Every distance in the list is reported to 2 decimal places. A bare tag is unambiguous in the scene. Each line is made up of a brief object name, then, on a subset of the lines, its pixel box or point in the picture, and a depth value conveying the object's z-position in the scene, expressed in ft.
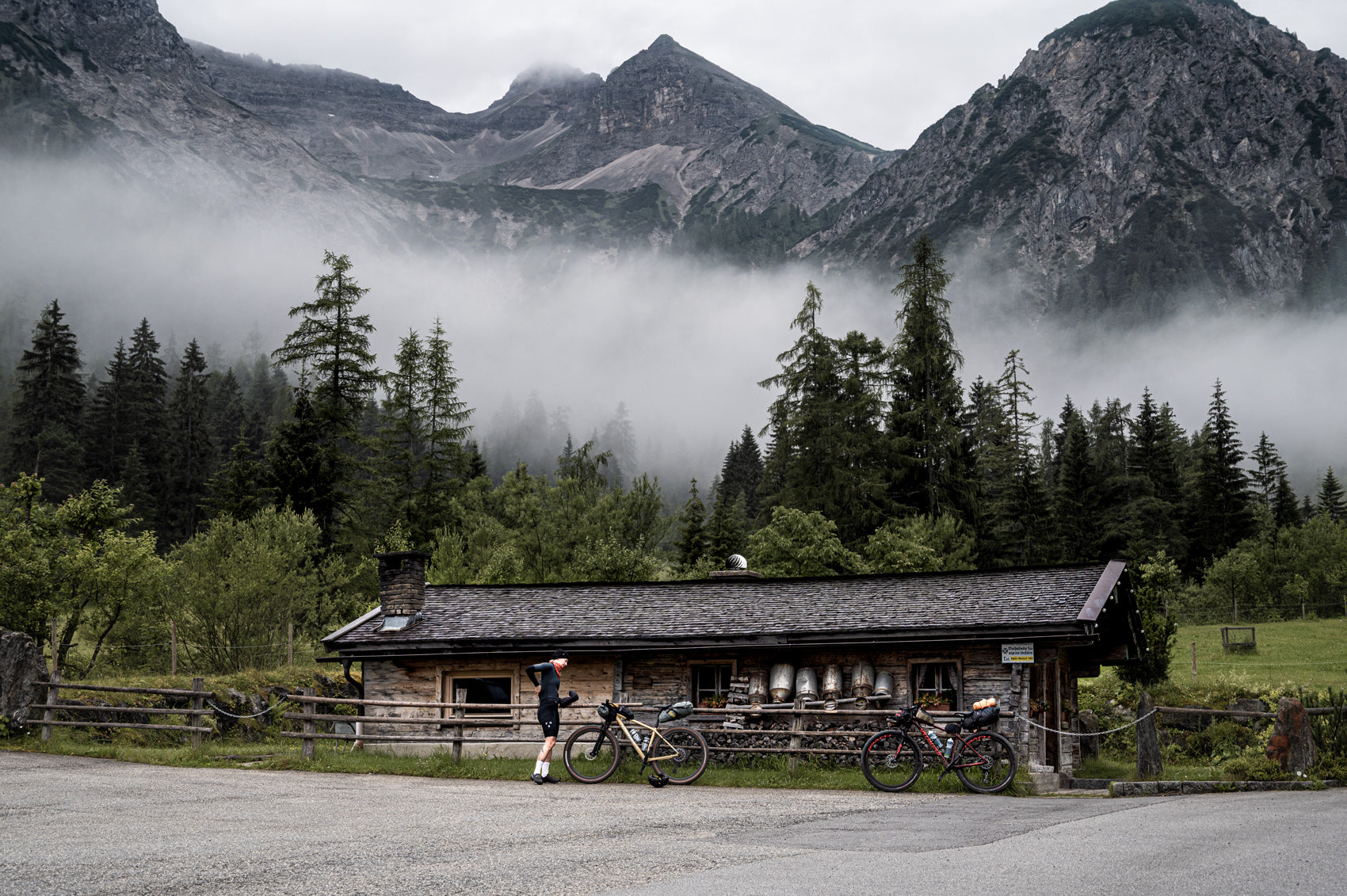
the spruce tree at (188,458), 267.59
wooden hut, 61.72
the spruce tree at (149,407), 279.28
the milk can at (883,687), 63.48
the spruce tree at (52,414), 255.50
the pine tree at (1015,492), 214.69
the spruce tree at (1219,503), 254.06
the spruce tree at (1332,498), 309.22
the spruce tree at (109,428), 276.41
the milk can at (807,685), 64.69
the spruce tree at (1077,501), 238.68
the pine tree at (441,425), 179.63
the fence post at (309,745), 60.44
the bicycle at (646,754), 53.01
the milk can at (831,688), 64.49
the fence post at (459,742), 59.74
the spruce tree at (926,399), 177.88
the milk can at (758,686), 66.13
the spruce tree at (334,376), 172.14
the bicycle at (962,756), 52.03
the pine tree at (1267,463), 344.65
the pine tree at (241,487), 169.89
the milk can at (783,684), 65.36
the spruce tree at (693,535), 205.98
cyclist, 52.37
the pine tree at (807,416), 179.42
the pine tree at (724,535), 202.18
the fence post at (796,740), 56.13
